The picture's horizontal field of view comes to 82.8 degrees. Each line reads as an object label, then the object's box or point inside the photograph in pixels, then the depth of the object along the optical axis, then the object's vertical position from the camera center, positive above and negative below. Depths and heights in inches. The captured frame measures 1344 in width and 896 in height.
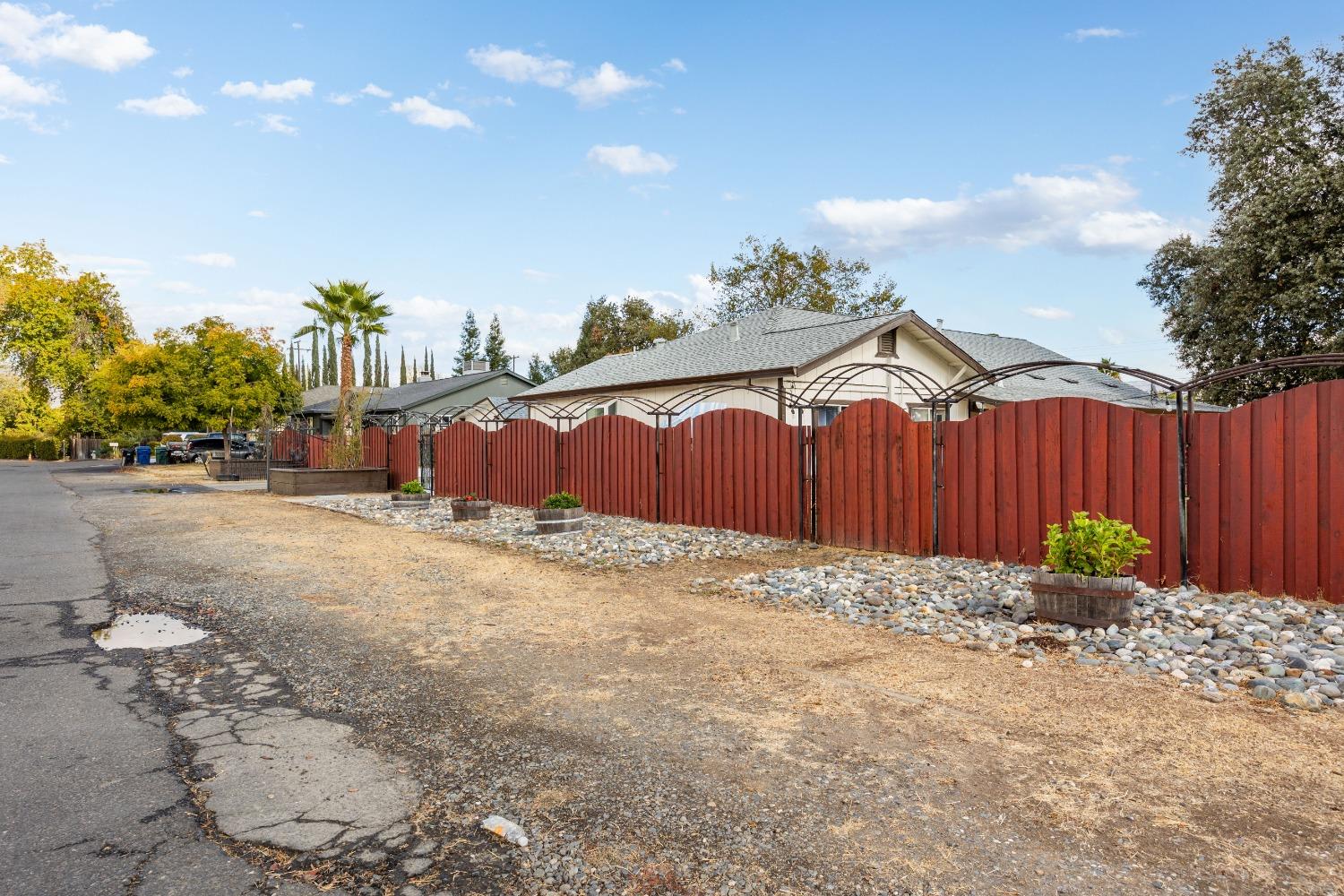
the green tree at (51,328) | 2028.8 +328.4
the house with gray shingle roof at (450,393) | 1482.3 +103.9
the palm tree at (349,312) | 1013.2 +180.9
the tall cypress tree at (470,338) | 3302.2 +462.4
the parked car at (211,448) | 1487.5 -4.1
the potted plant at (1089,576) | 228.7 -42.2
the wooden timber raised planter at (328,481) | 825.5 -40.6
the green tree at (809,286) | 1635.1 +336.6
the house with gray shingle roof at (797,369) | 665.0 +71.2
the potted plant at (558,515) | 485.1 -46.6
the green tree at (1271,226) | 679.1 +193.7
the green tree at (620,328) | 1835.6 +276.7
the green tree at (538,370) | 2696.9 +267.8
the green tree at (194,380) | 1421.0 +126.1
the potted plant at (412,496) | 701.3 -48.6
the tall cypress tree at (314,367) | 3683.6 +383.8
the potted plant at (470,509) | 565.9 -48.7
